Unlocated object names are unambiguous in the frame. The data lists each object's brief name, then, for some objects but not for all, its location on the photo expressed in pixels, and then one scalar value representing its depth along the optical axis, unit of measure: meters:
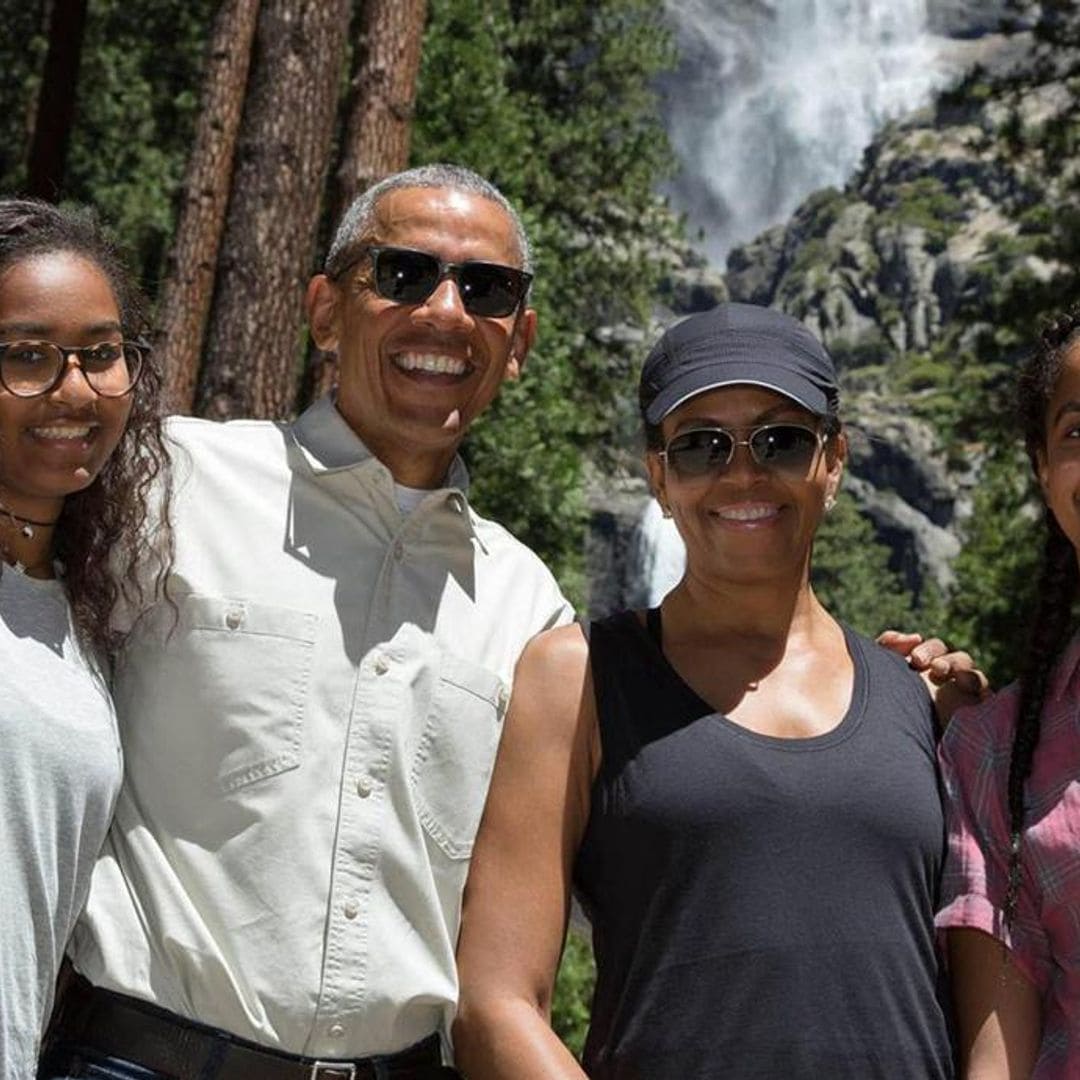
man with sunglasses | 2.45
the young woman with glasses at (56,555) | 2.19
